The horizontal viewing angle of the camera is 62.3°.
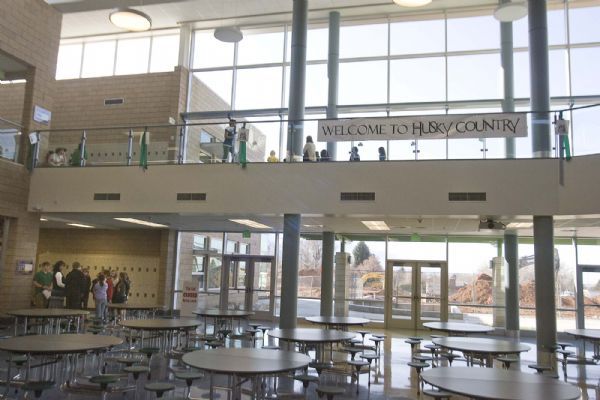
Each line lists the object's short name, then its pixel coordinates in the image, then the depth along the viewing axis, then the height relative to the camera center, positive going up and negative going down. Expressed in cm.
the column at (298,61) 1259 +544
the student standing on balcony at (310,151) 1138 +280
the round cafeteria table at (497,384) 470 -107
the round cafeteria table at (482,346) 730 -102
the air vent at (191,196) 1170 +172
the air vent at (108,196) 1232 +173
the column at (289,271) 1145 +5
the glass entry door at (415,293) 1647 -50
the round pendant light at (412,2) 1109 +613
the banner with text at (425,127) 1034 +322
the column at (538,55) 1137 +522
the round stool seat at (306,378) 634 -133
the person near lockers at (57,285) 1266 -55
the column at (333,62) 1625 +699
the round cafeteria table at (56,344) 574 -100
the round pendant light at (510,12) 1248 +685
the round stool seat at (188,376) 573 -124
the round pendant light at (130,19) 1145 +575
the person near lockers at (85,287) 1310 -59
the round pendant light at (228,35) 1505 +715
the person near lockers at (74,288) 1287 -59
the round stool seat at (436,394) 575 -137
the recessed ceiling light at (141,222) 1399 +135
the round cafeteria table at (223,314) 1070 -96
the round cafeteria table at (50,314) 926 -94
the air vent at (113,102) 1758 +579
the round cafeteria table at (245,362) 523 -104
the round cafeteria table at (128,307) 1148 -92
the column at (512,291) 1414 -27
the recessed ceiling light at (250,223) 1372 +141
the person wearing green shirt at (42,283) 1229 -48
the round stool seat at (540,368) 743 -127
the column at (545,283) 1028 +0
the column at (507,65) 1534 +663
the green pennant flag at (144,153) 1225 +282
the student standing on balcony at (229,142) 1175 +303
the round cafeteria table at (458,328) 980 -98
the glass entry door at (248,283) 1739 -42
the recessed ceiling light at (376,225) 1299 +142
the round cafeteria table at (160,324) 823 -97
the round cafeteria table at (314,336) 767 -101
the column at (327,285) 1490 -31
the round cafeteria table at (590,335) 907 -95
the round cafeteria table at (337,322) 1036 -99
